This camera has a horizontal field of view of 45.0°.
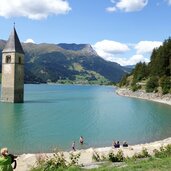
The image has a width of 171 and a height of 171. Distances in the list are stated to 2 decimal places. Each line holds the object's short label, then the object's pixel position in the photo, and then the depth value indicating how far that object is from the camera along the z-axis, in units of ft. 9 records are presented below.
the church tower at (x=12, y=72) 148.49
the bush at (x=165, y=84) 170.51
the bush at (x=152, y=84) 185.96
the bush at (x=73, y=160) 32.66
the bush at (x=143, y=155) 36.19
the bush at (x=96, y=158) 36.73
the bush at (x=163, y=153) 34.66
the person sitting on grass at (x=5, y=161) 23.42
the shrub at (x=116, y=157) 33.70
